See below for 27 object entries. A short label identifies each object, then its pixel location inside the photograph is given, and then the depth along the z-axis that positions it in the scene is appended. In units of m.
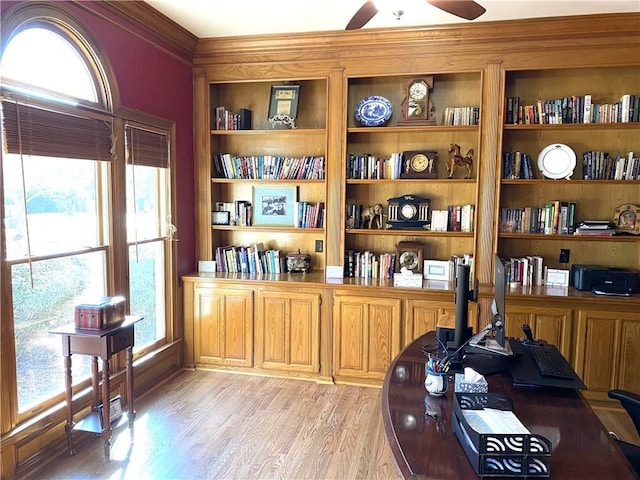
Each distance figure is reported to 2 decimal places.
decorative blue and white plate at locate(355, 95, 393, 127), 3.90
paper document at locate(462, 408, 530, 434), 1.44
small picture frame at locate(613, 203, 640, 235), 3.59
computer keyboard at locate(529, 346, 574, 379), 1.93
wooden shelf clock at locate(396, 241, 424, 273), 3.93
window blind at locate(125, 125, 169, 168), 3.25
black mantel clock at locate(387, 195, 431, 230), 3.92
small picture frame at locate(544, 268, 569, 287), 3.69
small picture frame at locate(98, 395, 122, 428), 2.78
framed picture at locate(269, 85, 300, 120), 4.10
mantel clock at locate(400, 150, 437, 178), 3.86
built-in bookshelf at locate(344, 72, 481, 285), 3.83
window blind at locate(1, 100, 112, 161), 2.33
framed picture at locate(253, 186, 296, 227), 4.28
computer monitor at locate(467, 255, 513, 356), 2.02
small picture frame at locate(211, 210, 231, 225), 4.24
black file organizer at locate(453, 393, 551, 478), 1.30
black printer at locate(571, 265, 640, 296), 3.43
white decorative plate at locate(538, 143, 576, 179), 3.63
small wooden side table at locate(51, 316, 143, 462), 2.60
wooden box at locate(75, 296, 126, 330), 2.62
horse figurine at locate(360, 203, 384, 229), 4.01
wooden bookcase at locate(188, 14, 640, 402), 3.44
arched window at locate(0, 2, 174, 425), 2.39
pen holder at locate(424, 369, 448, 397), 1.79
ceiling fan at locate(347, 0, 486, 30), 2.32
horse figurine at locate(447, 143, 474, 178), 3.78
